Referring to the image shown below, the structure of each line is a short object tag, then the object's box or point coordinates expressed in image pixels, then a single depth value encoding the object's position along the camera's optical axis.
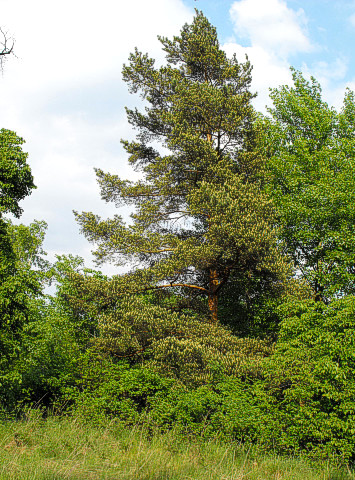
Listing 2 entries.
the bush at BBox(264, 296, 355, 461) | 10.01
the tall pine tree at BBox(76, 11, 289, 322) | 15.16
